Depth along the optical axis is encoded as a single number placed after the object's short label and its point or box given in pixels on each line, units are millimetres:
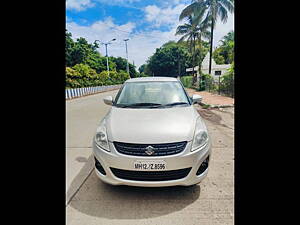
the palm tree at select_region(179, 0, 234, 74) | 17562
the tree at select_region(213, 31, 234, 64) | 35656
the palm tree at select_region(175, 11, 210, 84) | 23239
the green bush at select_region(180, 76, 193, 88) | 29833
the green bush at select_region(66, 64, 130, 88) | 19688
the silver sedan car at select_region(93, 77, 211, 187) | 2242
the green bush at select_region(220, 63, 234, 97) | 13840
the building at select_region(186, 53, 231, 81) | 30375
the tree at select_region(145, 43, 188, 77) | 46219
